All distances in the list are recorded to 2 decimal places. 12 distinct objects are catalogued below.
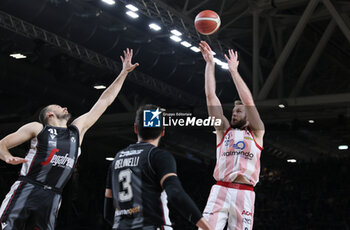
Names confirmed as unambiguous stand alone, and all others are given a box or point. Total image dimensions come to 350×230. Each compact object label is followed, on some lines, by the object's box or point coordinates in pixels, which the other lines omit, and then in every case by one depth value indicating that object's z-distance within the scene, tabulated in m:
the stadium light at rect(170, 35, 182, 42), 15.68
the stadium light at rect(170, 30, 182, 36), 15.27
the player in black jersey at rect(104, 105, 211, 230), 3.86
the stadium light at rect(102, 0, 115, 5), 13.46
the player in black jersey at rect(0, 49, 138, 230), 5.33
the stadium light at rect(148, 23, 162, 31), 15.03
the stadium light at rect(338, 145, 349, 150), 24.87
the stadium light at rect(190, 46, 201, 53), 16.50
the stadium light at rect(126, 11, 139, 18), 14.27
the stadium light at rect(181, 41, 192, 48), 16.04
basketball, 10.52
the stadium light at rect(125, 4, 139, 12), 13.80
